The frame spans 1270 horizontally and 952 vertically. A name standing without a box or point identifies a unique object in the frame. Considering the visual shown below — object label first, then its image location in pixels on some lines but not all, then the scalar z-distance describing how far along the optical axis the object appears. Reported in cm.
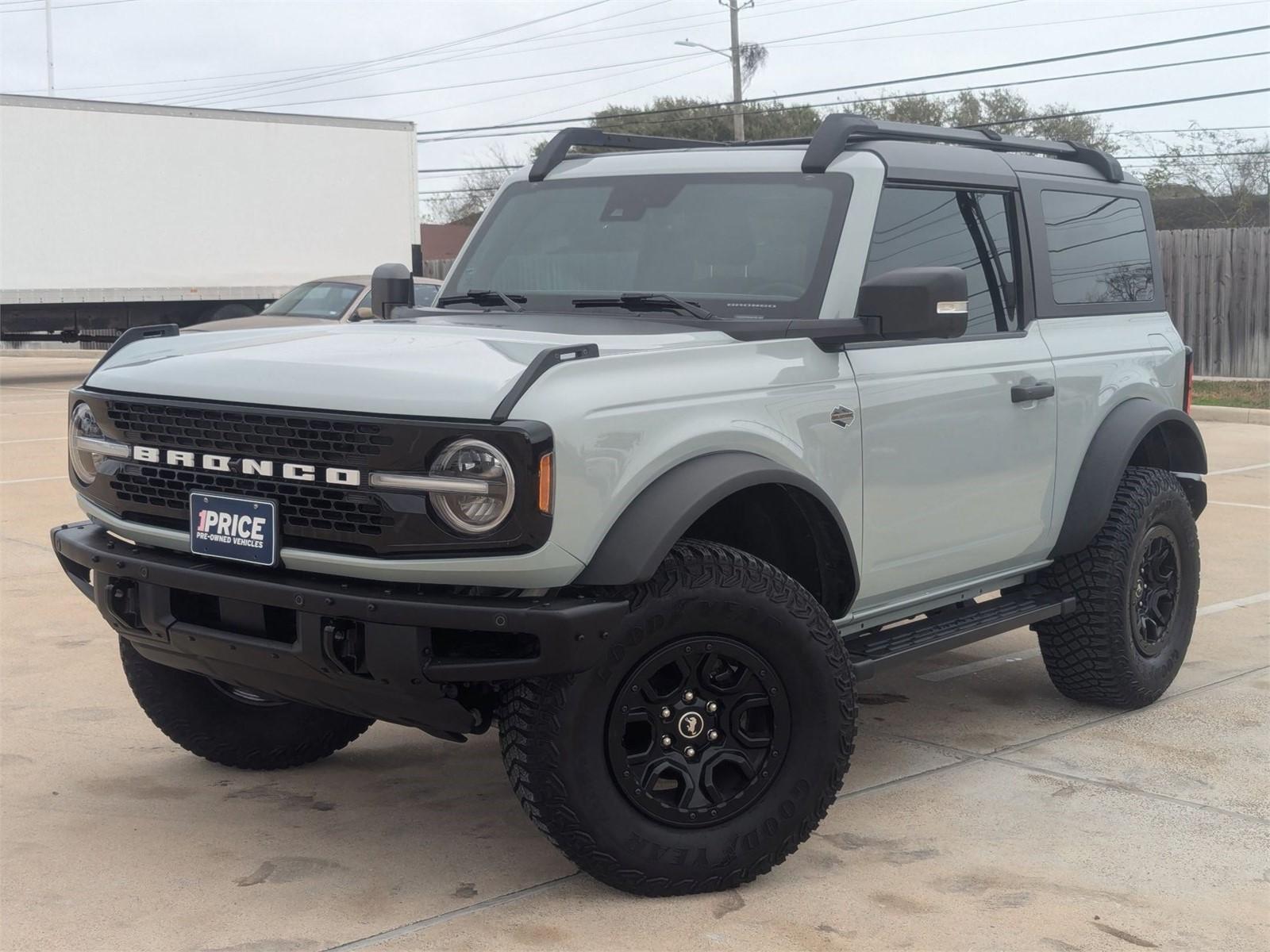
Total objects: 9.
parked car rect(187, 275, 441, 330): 1548
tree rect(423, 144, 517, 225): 6531
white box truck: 2123
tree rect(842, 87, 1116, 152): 4741
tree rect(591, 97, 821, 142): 5106
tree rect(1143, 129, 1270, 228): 4275
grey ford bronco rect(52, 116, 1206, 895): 360
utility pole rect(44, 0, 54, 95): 4753
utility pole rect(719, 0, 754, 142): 4106
